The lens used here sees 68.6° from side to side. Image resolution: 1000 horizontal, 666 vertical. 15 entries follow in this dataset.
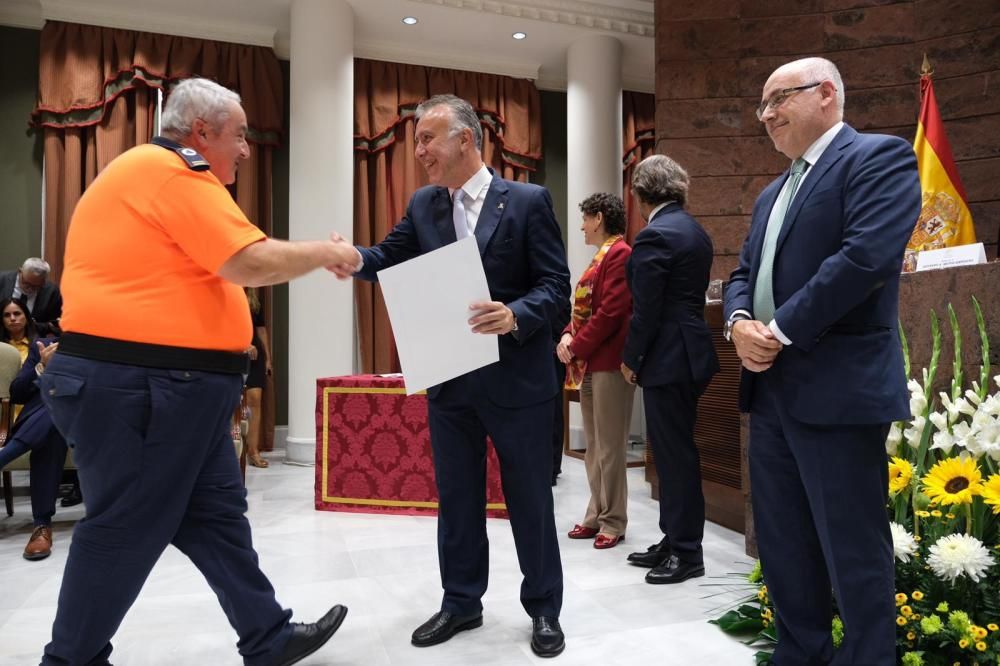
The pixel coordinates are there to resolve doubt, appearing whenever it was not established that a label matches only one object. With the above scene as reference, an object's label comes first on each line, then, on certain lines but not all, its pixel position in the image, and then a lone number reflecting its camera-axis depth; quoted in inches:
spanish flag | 130.7
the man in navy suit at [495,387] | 73.4
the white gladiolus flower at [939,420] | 68.6
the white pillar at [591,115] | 235.3
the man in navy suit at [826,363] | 53.3
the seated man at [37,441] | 120.2
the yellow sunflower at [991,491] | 61.1
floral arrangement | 61.8
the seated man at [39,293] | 160.4
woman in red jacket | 112.7
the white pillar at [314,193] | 204.2
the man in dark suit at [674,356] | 98.0
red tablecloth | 139.5
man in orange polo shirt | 55.4
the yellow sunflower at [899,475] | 67.8
